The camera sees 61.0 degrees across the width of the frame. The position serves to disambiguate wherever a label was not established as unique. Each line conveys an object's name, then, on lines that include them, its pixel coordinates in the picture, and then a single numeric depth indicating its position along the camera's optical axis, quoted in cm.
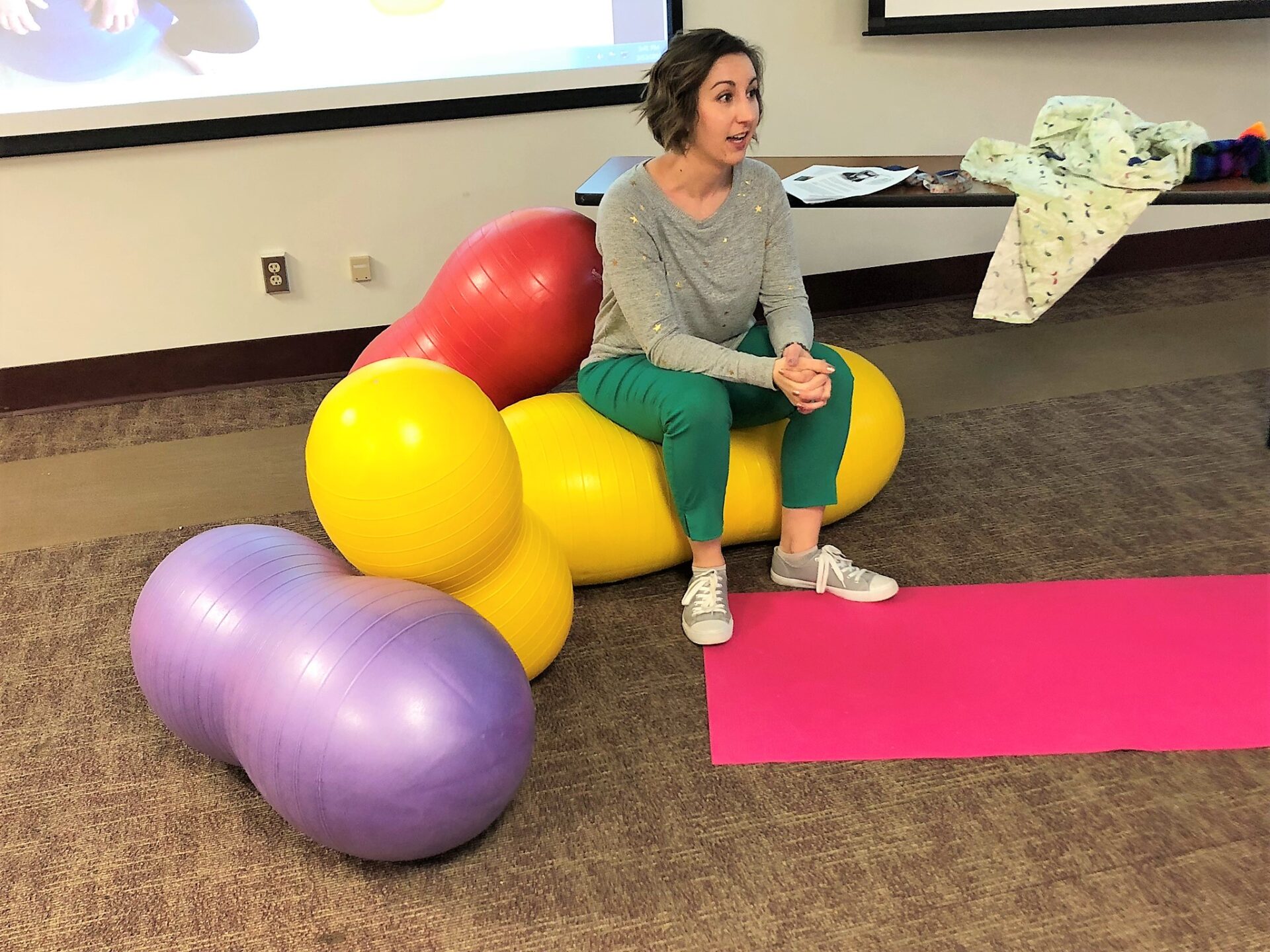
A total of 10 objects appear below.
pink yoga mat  164
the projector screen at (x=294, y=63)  271
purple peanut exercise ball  132
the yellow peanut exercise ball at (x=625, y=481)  194
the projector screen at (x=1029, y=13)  308
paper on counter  230
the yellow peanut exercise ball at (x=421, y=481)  155
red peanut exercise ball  219
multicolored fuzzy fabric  225
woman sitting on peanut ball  185
